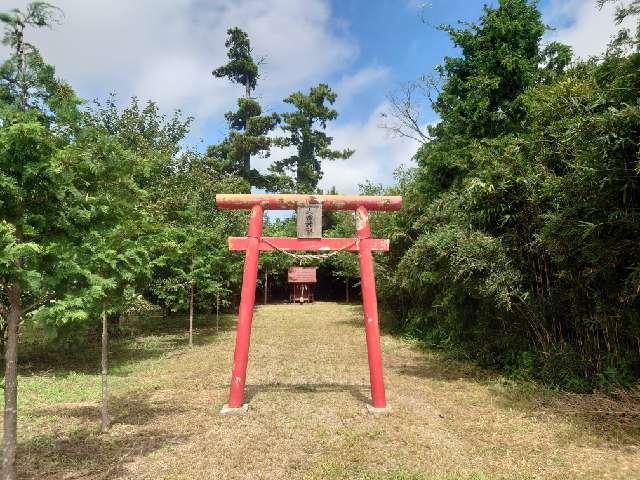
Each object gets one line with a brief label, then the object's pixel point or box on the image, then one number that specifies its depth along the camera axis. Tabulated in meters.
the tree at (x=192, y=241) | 11.05
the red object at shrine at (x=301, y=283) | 26.02
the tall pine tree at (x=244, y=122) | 28.69
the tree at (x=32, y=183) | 3.15
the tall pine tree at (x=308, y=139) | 30.41
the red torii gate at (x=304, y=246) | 6.26
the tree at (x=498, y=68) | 9.49
